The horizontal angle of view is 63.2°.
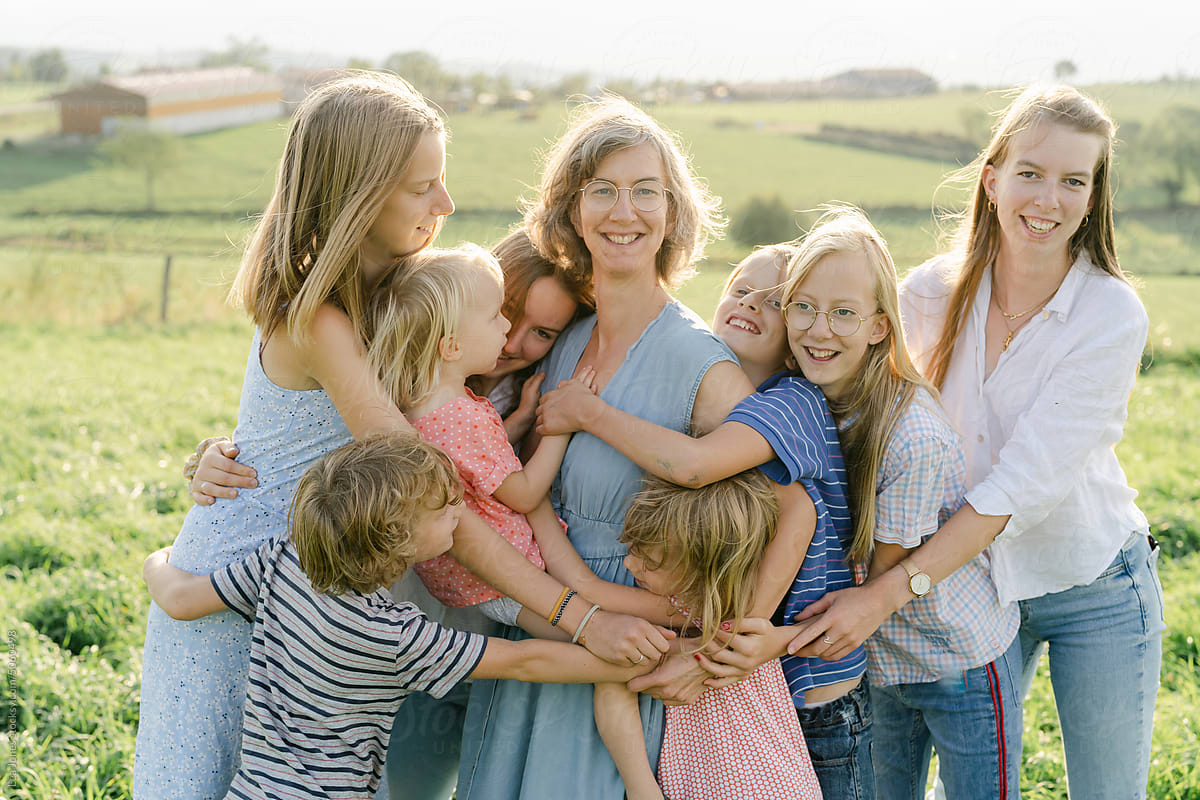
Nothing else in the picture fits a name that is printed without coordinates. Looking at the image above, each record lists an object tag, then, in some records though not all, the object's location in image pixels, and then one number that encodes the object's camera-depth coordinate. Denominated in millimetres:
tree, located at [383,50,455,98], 22923
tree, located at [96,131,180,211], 22328
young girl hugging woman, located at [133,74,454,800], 2240
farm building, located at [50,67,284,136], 23141
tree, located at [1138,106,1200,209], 20062
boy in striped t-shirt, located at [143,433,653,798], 2049
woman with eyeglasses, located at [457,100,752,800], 2369
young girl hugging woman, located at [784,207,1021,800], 2381
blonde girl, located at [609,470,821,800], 2236
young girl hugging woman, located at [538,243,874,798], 2234
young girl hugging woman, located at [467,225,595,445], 2652
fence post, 12781
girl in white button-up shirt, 2420
